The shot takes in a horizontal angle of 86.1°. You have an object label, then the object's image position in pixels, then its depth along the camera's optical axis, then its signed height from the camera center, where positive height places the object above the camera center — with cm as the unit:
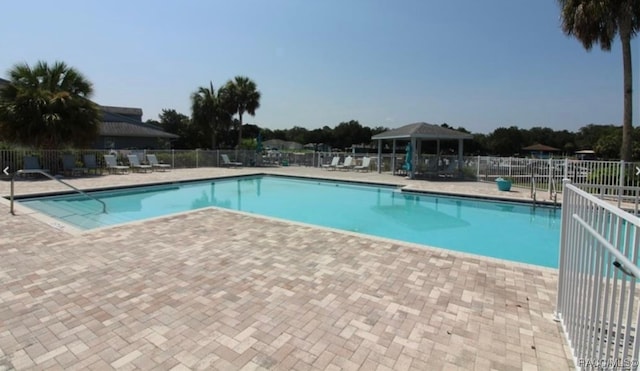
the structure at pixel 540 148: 4106 +247
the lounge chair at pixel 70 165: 1419 -21
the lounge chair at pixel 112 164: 1554 -14
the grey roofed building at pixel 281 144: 5175 +303
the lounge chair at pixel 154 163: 1756 -7
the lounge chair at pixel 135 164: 1664 -13
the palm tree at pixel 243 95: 2555 +514
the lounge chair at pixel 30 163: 1297 -14
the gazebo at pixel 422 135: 1559 +148
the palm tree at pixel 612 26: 1099 +480
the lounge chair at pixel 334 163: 2062 +11
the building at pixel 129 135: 2683 +214
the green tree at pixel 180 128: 3616 +398
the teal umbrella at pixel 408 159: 1580 +33
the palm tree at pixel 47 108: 1300 +203
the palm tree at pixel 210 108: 2589 +414
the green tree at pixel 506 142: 5828 +443
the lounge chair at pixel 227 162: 2166 +3
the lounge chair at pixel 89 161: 1496 -3
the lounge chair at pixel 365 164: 1922 +8
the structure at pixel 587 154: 4371 +213
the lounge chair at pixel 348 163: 1991 +12
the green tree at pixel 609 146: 3884 +281
